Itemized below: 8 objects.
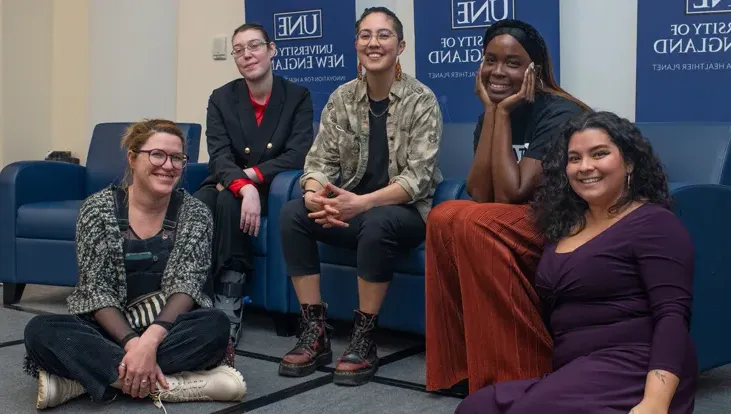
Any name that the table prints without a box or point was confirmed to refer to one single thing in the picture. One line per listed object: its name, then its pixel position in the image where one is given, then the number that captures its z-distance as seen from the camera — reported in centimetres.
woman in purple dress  186
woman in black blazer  328
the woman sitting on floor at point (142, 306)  244
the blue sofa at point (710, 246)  241
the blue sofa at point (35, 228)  378
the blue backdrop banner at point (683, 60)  317
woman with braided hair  226
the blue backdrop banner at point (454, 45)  372
